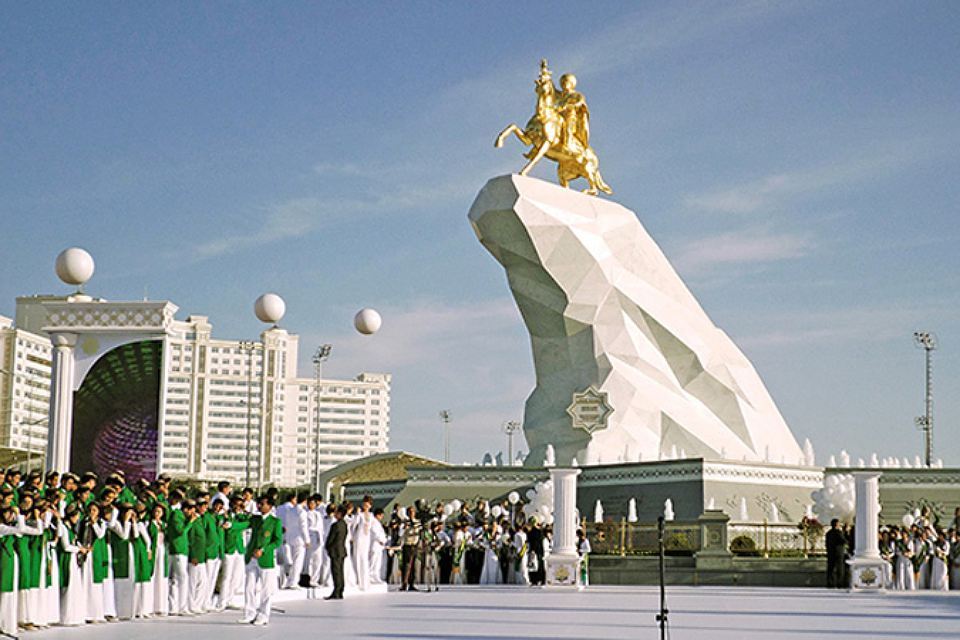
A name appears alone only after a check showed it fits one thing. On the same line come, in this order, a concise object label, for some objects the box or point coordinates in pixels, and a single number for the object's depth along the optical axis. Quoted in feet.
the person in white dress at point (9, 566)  41.63
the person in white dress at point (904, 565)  87.66
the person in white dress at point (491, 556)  89.35
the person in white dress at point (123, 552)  49.16
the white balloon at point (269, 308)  101.35
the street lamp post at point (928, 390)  189.16
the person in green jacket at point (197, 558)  53.36
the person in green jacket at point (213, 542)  54.13
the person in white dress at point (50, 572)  44.37
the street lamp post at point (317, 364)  160.45
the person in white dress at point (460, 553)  88.74
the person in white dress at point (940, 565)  87.61
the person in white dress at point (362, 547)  74.84
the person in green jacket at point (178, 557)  52.42
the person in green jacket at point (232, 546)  55.62
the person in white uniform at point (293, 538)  68.39
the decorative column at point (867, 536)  80.84
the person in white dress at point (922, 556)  88.02
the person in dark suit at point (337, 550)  67.97
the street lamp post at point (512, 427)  273.95
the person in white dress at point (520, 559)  89.25
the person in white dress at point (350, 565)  74.02
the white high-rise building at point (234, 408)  335.65
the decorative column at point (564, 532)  81.05
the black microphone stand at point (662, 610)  37.43
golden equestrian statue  144.25
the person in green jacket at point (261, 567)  48.39
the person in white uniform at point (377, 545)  77.25
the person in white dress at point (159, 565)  51.57
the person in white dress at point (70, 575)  45.93
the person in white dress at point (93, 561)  47.39
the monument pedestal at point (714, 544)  92.68
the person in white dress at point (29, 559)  42.96
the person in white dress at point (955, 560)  88.12
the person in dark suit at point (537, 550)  88.69
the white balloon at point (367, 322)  122.11
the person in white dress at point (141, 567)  49.98
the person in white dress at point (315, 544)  69.41
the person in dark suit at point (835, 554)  86.89
